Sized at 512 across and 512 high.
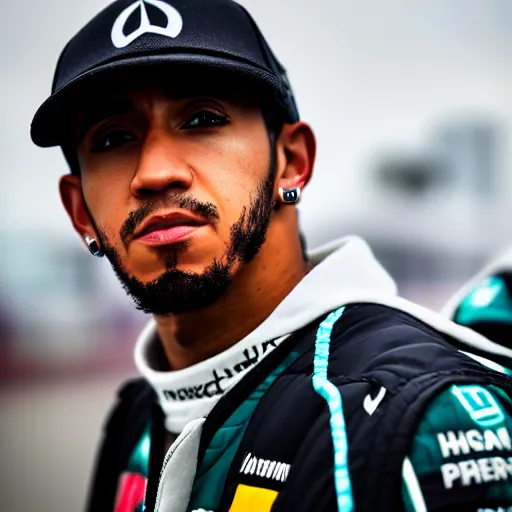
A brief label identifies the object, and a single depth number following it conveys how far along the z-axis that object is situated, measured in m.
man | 0.59
